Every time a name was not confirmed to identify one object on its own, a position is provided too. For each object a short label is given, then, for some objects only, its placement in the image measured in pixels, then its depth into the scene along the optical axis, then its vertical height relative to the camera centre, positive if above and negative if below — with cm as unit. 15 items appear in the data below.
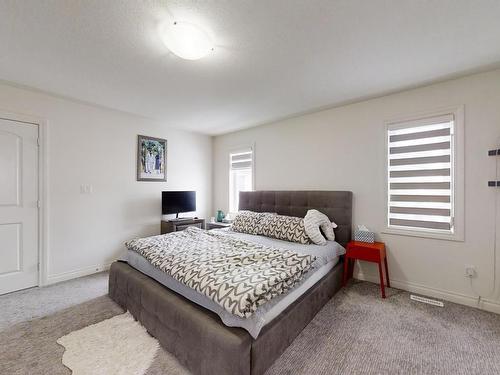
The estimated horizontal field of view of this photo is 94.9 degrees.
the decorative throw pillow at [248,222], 330 -53
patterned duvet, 147 -65
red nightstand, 262 -78
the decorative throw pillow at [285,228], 286 -55
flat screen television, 400 -28
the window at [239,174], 446 +26
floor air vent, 246 -125
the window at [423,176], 255 +14
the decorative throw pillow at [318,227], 280 -51
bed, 139 -102
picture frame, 386 +48
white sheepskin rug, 161 -127
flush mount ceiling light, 167 +112
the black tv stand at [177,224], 386 -66
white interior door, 269 -25
